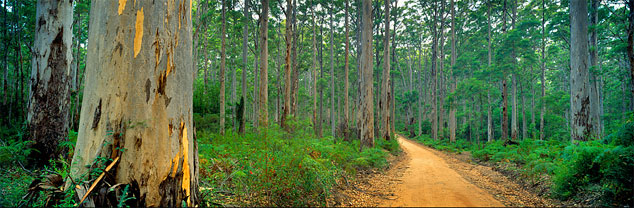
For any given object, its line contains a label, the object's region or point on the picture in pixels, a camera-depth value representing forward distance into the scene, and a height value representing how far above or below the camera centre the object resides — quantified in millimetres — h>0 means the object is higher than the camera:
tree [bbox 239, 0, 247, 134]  15772 +4313
